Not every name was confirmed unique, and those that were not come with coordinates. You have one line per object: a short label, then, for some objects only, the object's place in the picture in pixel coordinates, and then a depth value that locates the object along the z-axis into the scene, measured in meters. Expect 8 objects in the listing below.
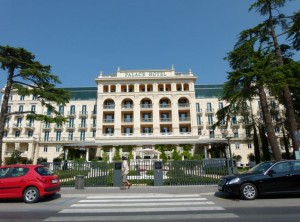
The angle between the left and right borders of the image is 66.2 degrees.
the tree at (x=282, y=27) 17.28
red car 9.25
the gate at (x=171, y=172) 14.38
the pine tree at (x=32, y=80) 19.25
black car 9.03
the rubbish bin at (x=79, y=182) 13.49
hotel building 43.31
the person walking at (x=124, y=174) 13.13
